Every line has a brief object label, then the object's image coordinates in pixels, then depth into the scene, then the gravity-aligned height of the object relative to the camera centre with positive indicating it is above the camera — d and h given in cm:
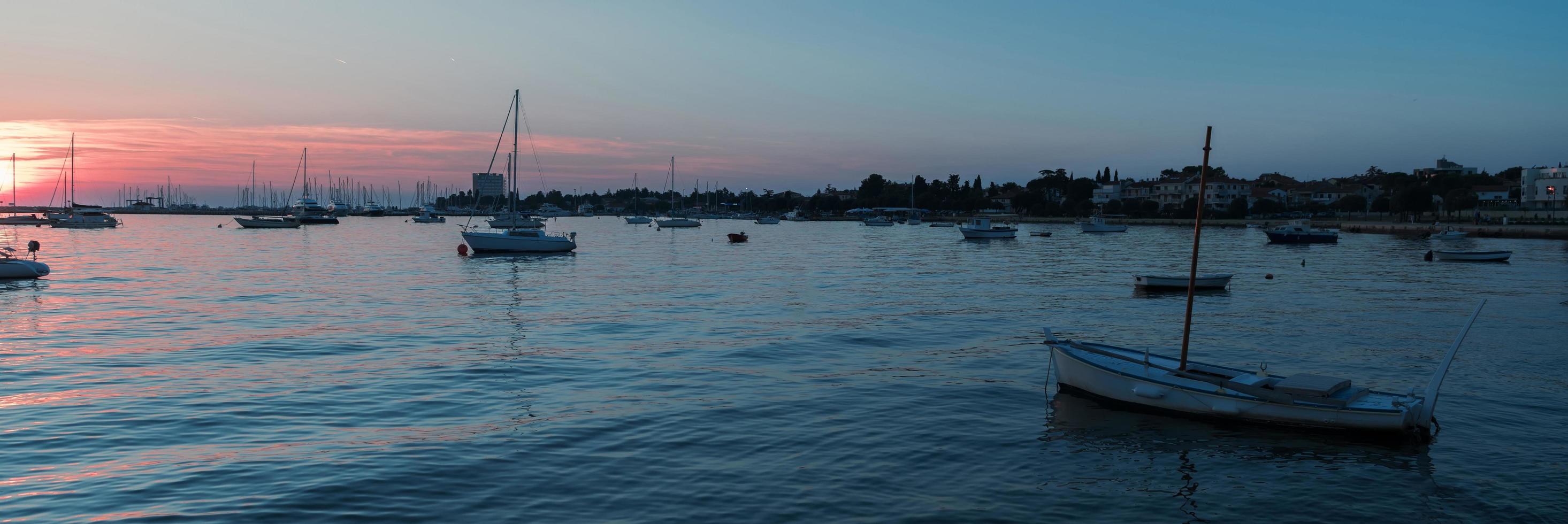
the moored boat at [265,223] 12119 -381
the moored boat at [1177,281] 4153 -246
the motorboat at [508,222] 8600 -189
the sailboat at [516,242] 6456 -272
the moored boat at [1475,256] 6297 -140
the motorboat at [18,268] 4134 -366
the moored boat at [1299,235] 9381 -59
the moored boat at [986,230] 10375 -138
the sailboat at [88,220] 11819 -421
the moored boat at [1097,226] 12838 -59
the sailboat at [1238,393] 1517 -276
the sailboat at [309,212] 14488 -312
